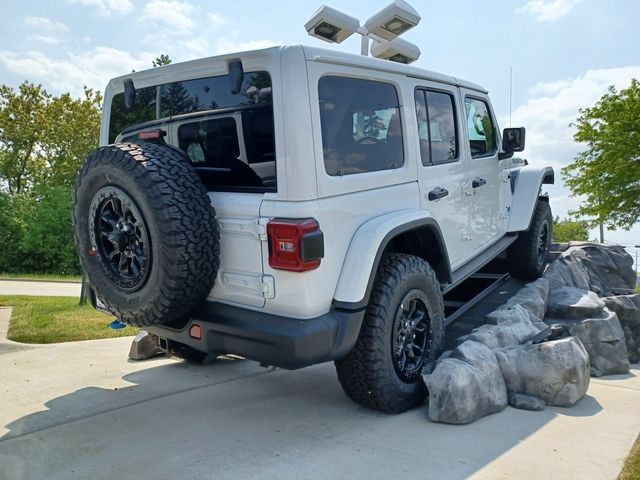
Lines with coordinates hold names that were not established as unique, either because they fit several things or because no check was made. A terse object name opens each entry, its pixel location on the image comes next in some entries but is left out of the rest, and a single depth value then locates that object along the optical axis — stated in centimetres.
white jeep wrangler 290
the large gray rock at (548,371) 363
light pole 480
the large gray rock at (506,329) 396
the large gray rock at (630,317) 520
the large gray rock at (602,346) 457
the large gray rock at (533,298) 475
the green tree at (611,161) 2066
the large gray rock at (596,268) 590
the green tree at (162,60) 2469
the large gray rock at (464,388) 334
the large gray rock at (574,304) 484
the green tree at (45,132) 2861
